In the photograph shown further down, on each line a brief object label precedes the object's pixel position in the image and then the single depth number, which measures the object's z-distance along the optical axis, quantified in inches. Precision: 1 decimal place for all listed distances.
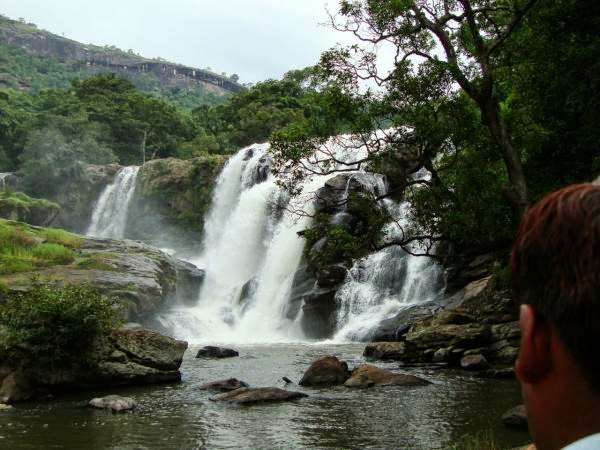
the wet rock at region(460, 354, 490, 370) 663.1
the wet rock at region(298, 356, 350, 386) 615.8
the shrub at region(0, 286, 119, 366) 562.6
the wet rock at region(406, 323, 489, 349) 716.7
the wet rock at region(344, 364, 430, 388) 591.5
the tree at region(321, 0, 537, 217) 482.9
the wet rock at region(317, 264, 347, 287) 1077.1
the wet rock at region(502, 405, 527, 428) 424.8
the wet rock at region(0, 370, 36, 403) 537.6
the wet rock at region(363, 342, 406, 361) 757.9
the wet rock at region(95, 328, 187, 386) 608.1
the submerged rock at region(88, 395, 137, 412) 505.4
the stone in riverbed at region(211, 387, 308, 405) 532.1
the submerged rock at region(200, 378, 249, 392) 593.0
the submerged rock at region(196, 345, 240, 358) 827.9
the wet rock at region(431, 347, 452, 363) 709.3
